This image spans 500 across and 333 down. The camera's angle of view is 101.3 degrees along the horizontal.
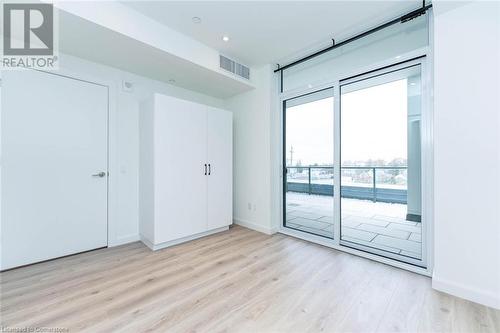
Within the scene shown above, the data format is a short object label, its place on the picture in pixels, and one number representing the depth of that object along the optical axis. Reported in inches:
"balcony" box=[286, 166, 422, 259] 111.6
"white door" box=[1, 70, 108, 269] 87.0
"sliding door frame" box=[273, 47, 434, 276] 81.0
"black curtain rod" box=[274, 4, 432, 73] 82.5
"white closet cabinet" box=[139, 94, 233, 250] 109.1
